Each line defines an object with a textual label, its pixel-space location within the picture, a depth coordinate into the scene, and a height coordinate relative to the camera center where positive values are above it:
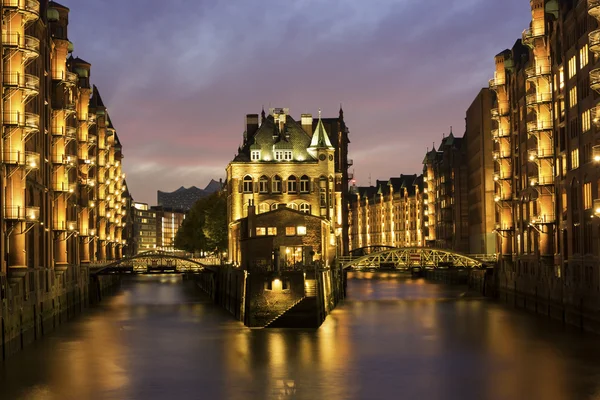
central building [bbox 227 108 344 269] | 122.75 +9.79
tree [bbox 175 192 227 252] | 141.38 +3.93
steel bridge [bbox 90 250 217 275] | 109.88 -1.77
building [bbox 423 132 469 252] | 155.88 +8.61
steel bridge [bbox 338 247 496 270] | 115.12 -2.08
